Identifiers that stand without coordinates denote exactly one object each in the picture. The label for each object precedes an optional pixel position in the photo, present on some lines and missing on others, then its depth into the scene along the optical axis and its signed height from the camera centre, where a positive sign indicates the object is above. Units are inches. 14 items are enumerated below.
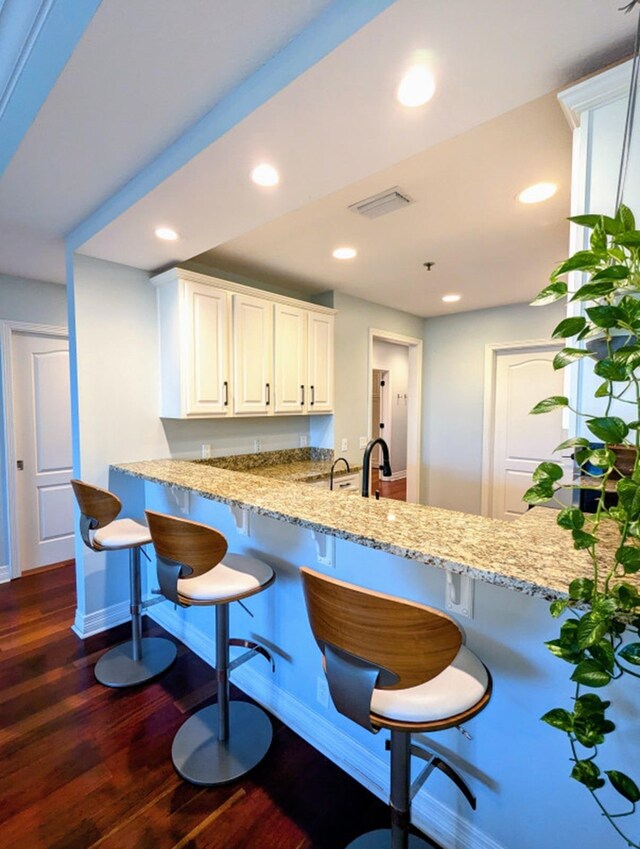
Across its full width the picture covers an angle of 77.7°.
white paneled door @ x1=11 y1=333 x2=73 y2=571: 134.9 -15.3
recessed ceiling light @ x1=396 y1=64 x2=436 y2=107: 43.9 +36.8
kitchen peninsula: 42.3 -28.1
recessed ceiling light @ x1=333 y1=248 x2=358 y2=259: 109.0 +42.5
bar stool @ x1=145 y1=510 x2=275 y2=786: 59.2 -30.5
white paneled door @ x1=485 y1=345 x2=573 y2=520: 165.8 -8.2
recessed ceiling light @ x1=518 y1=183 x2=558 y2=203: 76.4 +42.3
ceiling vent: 79.7 +42.3
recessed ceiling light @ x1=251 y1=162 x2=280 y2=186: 62.7 +37.3
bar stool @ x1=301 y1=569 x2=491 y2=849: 35.0 -24.9
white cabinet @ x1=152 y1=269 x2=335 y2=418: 107.8 +16.8
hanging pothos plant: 25.8 -6.4
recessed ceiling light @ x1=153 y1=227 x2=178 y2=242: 85.7 +37.7
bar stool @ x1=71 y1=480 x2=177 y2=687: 84.1 -39.5
